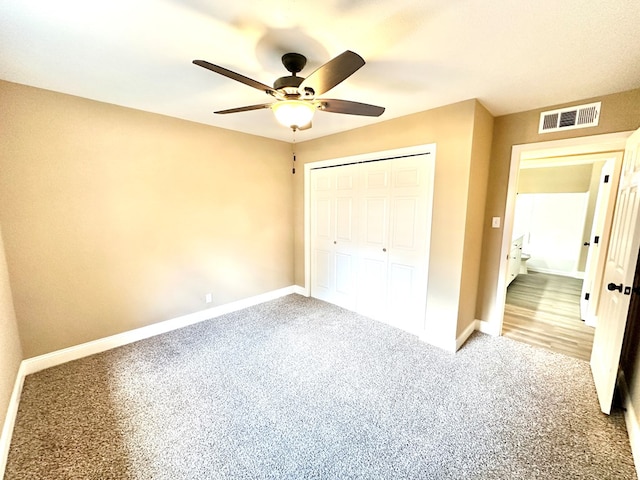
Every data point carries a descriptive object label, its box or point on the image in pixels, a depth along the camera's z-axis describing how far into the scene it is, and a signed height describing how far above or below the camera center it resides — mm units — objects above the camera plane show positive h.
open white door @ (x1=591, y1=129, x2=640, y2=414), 1762 -506
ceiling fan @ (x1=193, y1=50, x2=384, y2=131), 1325 +701
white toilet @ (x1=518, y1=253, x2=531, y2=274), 5438 -1151
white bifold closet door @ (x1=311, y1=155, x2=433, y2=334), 2885 -383
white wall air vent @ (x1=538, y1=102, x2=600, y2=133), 2318 +859
